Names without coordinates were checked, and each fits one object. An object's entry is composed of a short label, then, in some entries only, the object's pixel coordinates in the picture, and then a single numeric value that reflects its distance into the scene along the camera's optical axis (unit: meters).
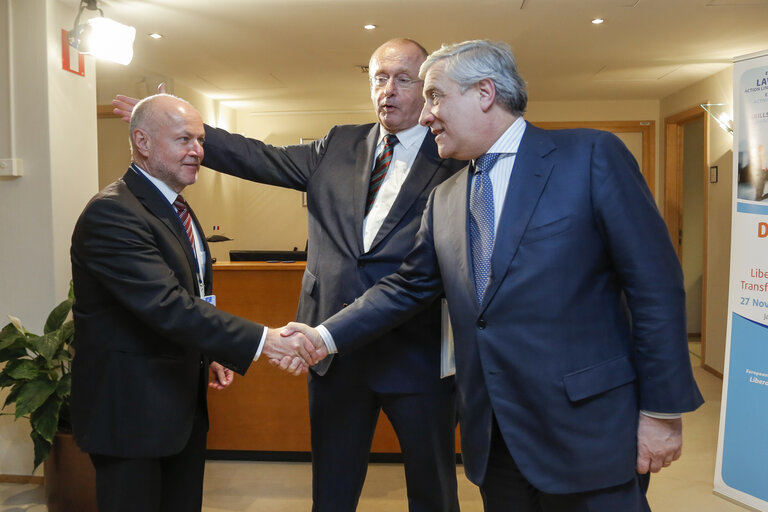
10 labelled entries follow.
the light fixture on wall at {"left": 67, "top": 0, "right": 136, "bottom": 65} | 3.53
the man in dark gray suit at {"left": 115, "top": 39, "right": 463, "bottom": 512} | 1.90
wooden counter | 3.65
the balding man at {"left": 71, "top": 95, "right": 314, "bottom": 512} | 1.72
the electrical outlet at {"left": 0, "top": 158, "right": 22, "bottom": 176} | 3.50
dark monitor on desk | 4.07
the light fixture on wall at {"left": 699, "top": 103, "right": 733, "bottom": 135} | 5.91
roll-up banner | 3.16
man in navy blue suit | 1.35
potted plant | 2.93
